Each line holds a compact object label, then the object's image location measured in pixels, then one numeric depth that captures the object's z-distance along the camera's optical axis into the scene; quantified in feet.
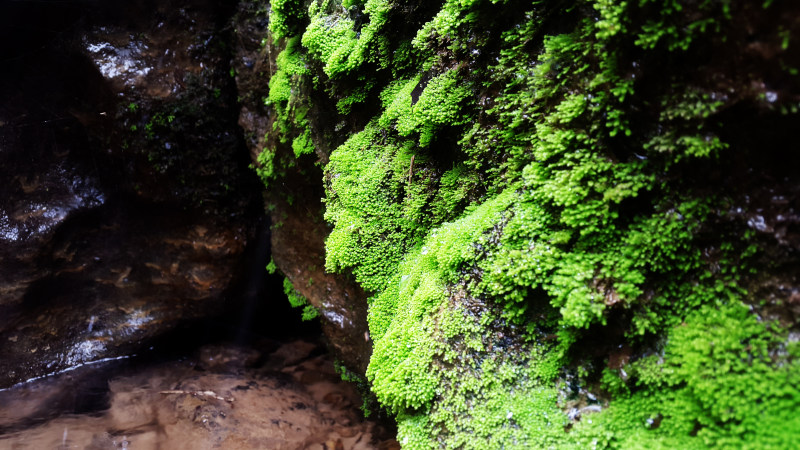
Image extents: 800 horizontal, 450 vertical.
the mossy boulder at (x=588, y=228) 0.83
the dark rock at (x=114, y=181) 2.06
